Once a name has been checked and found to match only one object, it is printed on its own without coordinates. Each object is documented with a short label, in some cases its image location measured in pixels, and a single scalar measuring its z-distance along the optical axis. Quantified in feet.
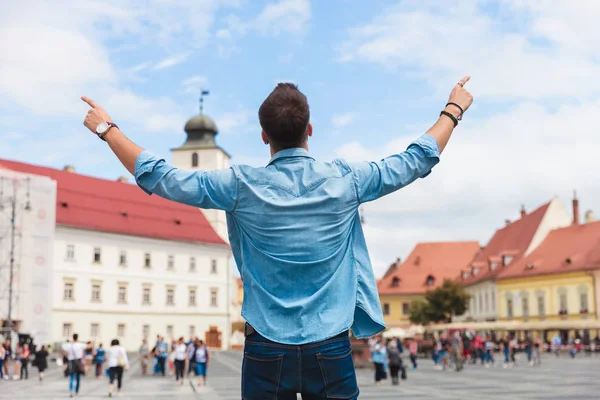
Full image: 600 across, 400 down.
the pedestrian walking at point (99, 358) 109.13
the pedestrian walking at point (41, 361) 102.68
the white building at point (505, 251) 264.11
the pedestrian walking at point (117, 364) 73.77
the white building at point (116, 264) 191.93
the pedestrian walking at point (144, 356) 113.60
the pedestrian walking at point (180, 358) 93.86
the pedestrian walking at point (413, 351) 133.80
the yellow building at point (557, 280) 223.10
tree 258.37
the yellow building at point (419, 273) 330.13
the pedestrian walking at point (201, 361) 88.12
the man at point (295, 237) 9.50
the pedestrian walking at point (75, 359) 74.79
